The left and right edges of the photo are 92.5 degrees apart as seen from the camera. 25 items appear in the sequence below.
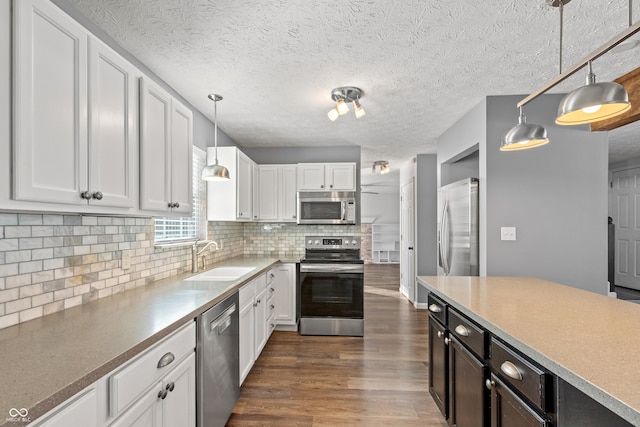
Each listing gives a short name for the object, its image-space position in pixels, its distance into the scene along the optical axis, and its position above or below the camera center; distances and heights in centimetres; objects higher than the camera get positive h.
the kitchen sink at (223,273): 271 -54
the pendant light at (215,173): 249 +35
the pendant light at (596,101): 117 +45
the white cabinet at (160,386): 105 -69
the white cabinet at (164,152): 165 +39
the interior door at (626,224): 558 -20
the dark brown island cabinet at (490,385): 99 -70
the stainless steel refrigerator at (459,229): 286 -15
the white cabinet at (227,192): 332 +26
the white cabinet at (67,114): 100 +40
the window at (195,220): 268 -4
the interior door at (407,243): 527 -53
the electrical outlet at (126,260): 197 -29
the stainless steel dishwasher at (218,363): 166 -90
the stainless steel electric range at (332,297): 372 -100
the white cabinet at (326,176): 410 +52
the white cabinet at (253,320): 244 -95
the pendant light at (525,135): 173 +45
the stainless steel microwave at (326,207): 406 +11
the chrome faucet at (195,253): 281 -35
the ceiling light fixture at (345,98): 254 +102
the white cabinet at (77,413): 80 -55
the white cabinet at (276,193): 420 +31
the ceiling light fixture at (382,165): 563 +94
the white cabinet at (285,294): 379 -98
